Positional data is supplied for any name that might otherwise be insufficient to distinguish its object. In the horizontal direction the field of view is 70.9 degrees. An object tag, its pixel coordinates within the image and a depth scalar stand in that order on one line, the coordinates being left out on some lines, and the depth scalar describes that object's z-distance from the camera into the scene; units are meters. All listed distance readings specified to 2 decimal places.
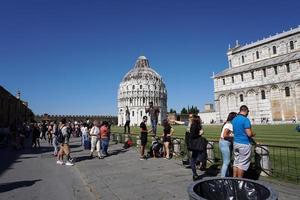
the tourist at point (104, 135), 11.37
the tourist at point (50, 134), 17.81
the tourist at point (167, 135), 9.48
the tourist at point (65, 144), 9.53
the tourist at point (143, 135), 10.02
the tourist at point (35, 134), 15.84
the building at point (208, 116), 59.78
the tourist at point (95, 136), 11.61
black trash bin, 2.84
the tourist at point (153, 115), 11.83
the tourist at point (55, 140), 11.46
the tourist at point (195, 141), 6.28
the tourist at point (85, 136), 14.74
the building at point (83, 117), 81.25
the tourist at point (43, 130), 22.95
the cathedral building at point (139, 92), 109.18
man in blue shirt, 5.35
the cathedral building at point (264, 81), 38.82
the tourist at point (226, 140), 5.90
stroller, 10.40
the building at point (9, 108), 27.95
